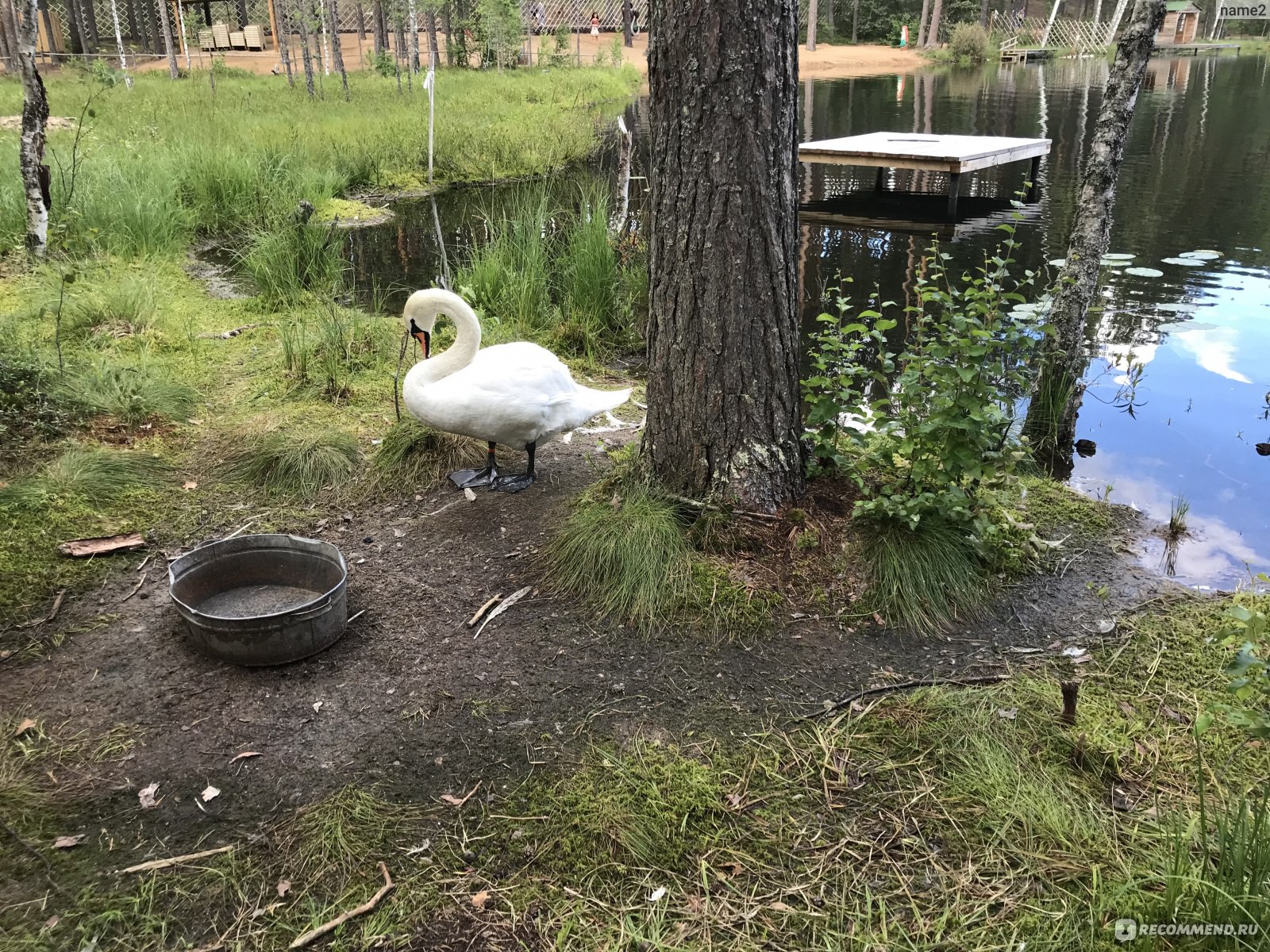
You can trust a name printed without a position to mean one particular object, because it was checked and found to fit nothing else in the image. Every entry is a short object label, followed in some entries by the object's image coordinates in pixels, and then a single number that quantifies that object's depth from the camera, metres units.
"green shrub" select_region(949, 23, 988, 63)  38.31
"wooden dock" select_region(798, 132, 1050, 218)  11.78
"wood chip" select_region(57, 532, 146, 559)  3.63
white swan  3.87
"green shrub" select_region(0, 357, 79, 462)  4.38
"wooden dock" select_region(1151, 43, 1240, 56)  41.12
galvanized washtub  2.87
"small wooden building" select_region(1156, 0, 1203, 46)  44.97
